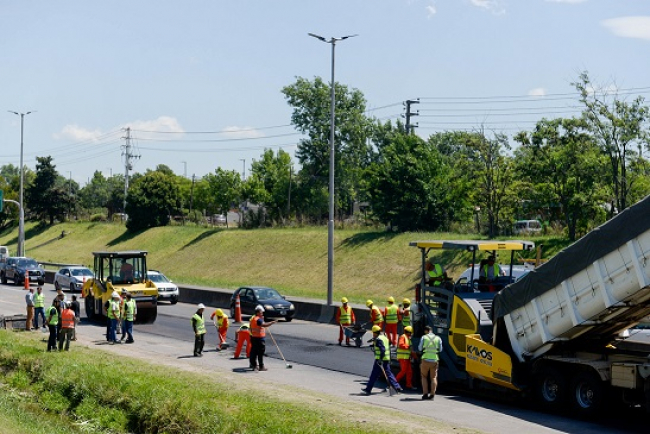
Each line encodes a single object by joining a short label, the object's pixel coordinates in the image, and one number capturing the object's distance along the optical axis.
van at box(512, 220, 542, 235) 45.59
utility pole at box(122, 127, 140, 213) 101.61
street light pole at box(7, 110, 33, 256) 65.19
